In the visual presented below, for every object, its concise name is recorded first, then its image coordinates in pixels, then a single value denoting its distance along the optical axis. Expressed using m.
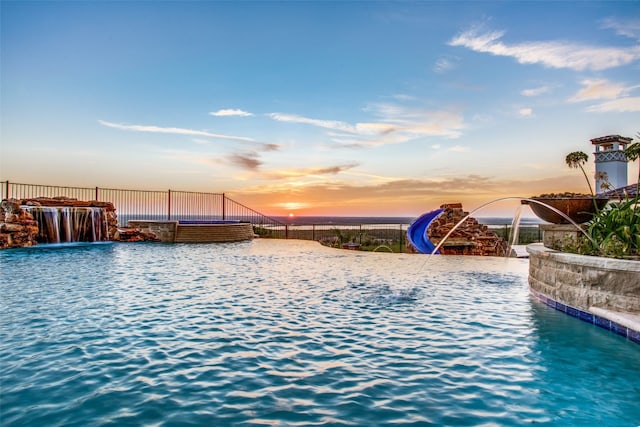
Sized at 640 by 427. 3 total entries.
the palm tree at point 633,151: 9.52
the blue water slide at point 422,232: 15.67
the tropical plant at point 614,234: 6.12
